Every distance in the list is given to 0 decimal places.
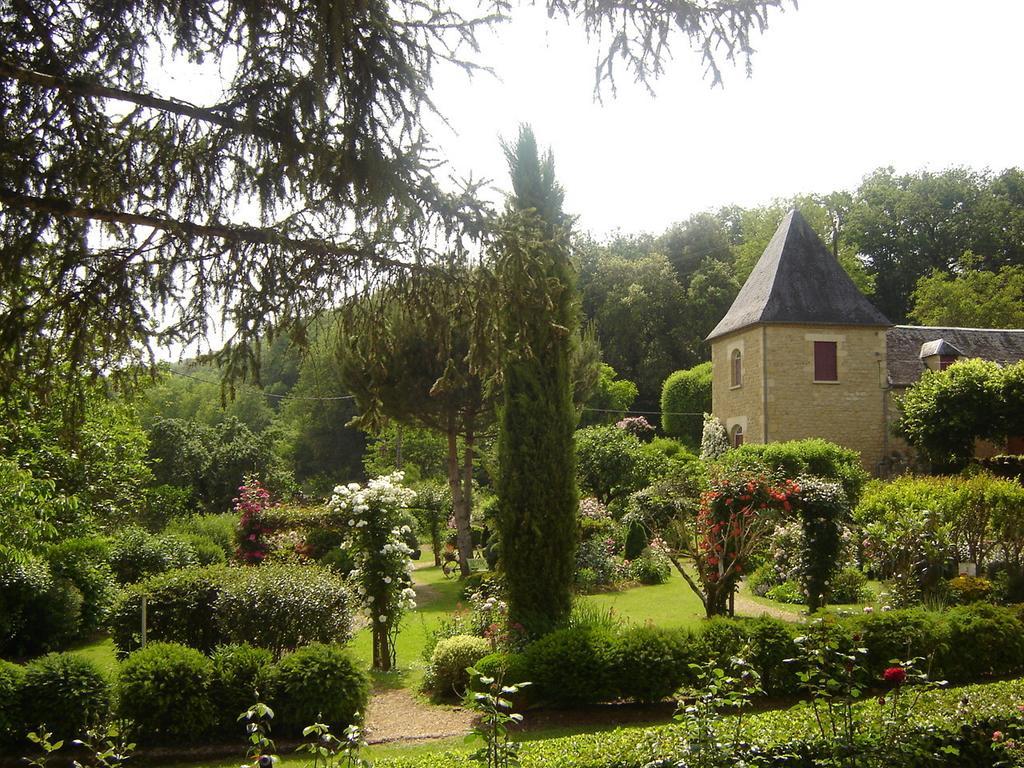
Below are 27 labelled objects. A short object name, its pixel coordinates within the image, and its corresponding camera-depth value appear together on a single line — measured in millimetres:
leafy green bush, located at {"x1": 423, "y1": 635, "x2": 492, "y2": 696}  8109
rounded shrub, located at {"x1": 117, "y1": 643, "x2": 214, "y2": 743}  6375
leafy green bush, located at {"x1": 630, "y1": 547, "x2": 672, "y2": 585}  14531
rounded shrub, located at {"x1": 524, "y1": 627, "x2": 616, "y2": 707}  6992
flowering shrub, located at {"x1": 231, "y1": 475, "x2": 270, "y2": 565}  16734
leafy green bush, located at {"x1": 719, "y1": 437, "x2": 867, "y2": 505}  17969
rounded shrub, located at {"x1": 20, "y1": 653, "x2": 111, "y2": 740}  6176
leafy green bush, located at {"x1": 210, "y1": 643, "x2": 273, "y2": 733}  6598
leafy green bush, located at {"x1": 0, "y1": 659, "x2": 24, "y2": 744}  6094
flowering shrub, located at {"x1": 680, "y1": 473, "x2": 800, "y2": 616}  9914
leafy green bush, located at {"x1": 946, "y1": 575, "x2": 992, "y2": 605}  9984
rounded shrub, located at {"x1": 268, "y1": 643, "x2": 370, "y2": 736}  6633
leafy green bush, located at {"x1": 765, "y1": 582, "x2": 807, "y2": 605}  11992
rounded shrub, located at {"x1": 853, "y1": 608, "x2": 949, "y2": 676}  7359
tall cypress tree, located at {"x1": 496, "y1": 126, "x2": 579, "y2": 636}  8992
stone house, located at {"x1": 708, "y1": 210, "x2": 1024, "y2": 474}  22250
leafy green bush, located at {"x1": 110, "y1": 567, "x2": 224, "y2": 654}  8625
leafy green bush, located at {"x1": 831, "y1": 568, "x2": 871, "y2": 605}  11711
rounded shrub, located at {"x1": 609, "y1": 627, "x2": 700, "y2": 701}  6984
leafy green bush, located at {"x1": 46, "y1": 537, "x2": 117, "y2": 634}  11383
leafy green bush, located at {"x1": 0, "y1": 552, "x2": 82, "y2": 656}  9977
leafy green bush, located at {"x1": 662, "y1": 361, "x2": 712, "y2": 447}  30062
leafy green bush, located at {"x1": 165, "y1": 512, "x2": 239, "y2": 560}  16750
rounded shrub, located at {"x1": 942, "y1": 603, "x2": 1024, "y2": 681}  7422
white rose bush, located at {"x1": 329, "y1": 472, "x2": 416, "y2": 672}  9141
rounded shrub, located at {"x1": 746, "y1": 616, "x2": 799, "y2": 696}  7121
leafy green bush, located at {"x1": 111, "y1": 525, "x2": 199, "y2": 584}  13383
